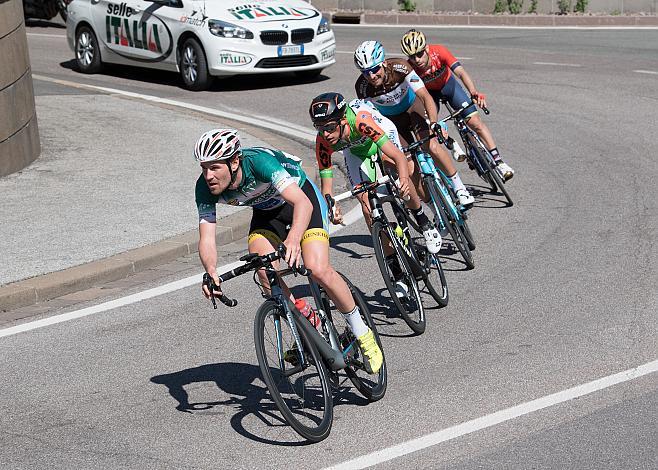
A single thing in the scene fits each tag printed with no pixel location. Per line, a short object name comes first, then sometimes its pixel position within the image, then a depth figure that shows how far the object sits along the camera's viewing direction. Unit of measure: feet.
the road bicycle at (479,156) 39.63
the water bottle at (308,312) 22.67
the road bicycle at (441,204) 32.32
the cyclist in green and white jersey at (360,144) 26.14
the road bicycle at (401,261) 27.12
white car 62.44
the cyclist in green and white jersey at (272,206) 21.17
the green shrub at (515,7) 97.25
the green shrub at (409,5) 99.30
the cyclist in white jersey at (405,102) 33.78
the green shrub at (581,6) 95.55
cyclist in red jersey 38.96
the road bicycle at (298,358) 20.79
